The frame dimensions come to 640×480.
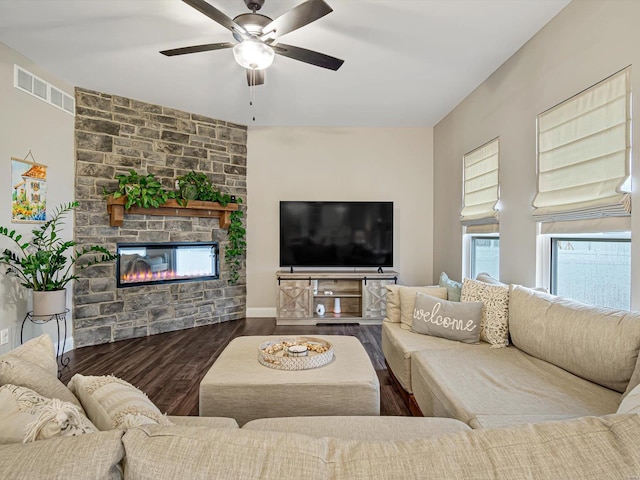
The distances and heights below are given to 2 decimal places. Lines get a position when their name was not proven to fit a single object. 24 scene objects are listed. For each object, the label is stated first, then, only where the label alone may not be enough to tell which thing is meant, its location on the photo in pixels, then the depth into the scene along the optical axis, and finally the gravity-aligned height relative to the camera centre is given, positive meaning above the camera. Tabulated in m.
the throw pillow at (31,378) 0.99 -0.41
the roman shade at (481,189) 3.27 +0.56
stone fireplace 3.74 +0.45
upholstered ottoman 1.73 -0.77
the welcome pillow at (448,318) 2.43 -0.55
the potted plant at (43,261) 2.92 -0.19
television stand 4.55 -0.73
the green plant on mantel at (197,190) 4.19 +0.64
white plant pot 2.94 -0.54
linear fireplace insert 4.01 -0.27
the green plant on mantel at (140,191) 3.77 +0.56
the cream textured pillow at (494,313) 2.33 -0.48
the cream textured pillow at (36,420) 0.73 -0.40
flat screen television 4.76 +0.12
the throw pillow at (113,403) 0.91 -0.47
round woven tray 1.92 -0.65
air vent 3.02 +1.41
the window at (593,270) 2.05 -0.16
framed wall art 3.01 +0.45
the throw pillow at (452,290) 2.85 -0.39
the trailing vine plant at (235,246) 4.70 -0.06
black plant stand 2.99 -0.80
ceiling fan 1.93 +1.29
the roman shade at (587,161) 1.91 +0.53
